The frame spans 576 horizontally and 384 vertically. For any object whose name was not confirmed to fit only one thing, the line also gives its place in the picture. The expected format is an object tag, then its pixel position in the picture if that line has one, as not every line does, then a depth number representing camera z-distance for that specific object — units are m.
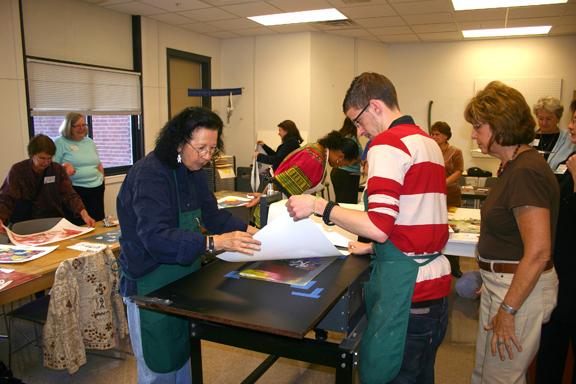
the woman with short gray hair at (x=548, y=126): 2.96
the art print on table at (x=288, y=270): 1.64
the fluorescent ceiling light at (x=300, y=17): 5.57
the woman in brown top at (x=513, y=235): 1.53
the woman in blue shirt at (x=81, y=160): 4.23
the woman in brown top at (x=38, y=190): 3.39
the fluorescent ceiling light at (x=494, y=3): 5.02
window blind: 4.75
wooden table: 2.22
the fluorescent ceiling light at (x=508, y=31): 6.43
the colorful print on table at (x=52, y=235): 2.93
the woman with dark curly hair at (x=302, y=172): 2.86
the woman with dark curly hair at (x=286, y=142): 5.00
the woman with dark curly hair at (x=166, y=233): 1.59
